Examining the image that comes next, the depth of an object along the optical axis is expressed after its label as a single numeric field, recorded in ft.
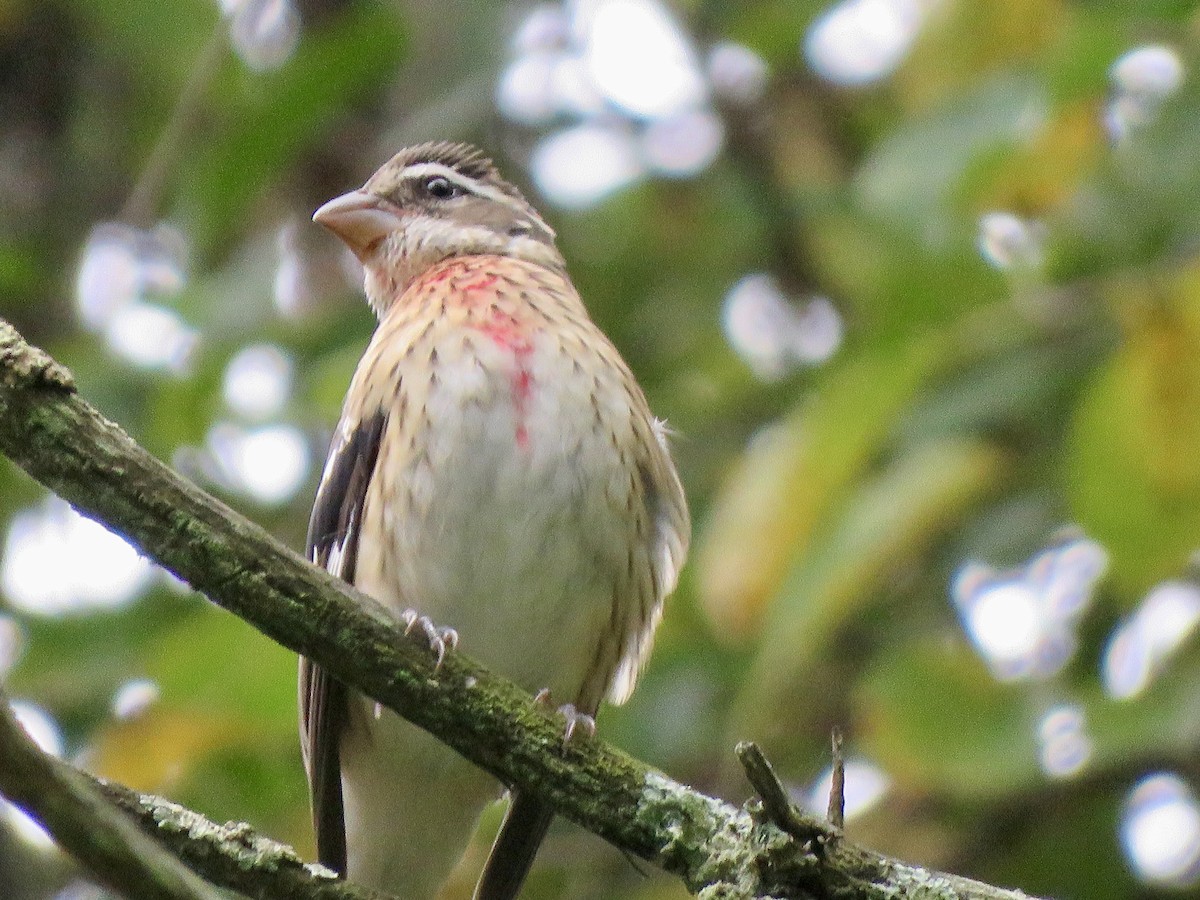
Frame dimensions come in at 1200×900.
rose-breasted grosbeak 29.17
